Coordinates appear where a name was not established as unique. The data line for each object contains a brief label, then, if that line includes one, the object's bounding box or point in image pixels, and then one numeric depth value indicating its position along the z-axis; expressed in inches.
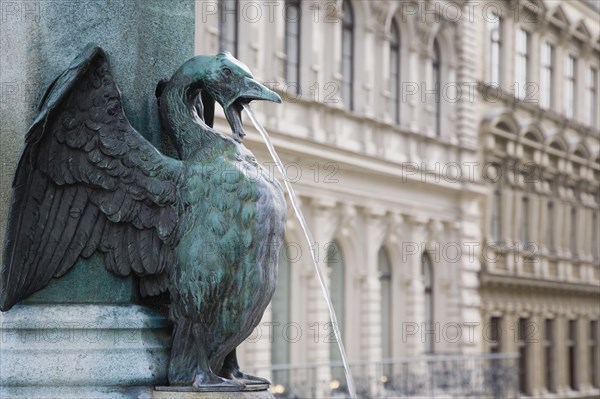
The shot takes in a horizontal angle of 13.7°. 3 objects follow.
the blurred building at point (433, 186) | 1730.1
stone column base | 320.5
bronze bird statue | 327.7
